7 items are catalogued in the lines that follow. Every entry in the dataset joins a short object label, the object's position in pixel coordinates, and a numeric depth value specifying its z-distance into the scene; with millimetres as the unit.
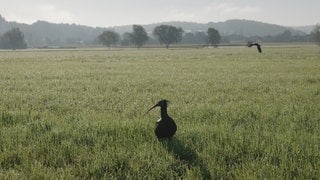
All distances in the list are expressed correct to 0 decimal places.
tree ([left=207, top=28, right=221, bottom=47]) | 174250
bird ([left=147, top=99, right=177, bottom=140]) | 6957
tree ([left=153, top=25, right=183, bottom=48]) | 175125
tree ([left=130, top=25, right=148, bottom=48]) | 176250
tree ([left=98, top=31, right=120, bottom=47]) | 197250
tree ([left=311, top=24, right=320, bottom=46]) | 138125
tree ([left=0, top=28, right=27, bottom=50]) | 199500
